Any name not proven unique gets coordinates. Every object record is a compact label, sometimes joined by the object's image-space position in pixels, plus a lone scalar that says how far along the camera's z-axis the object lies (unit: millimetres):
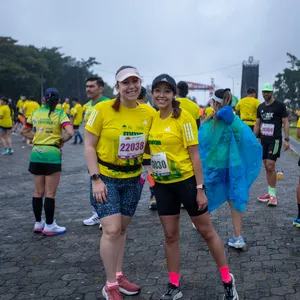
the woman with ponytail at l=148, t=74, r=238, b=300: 3463
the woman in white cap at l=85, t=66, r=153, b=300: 3467
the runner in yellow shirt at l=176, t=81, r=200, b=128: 7074
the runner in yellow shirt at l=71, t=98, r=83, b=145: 17859
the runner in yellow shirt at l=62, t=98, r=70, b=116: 23128
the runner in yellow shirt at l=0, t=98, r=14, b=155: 14039
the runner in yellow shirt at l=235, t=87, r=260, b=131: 10367
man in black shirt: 6949
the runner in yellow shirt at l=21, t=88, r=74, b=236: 5371
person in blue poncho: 4621
